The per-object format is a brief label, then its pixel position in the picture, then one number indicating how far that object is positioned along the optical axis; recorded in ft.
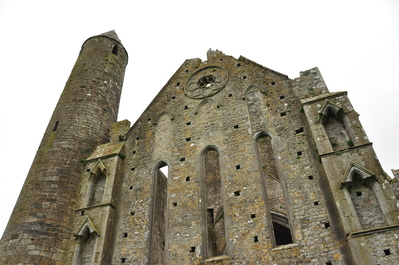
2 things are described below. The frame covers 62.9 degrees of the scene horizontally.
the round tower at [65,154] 31.78
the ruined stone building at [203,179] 25.62
